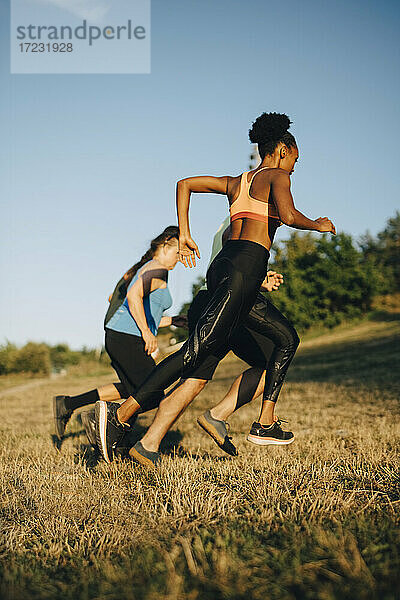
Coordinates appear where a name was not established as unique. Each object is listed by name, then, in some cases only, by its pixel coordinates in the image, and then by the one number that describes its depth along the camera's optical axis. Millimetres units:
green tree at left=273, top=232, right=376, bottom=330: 37938
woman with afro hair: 3307
